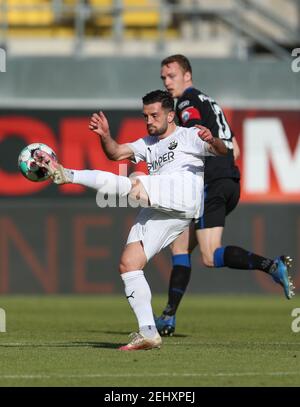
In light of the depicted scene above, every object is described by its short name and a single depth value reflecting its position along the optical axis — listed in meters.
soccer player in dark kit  20.39
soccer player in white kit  17.09
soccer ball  16.45
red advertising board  35.06
